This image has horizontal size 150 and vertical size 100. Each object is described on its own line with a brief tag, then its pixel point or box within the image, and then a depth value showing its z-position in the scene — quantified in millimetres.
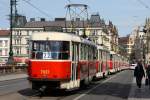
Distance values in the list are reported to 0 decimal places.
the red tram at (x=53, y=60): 17744
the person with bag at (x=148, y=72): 22504
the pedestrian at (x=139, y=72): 22689
